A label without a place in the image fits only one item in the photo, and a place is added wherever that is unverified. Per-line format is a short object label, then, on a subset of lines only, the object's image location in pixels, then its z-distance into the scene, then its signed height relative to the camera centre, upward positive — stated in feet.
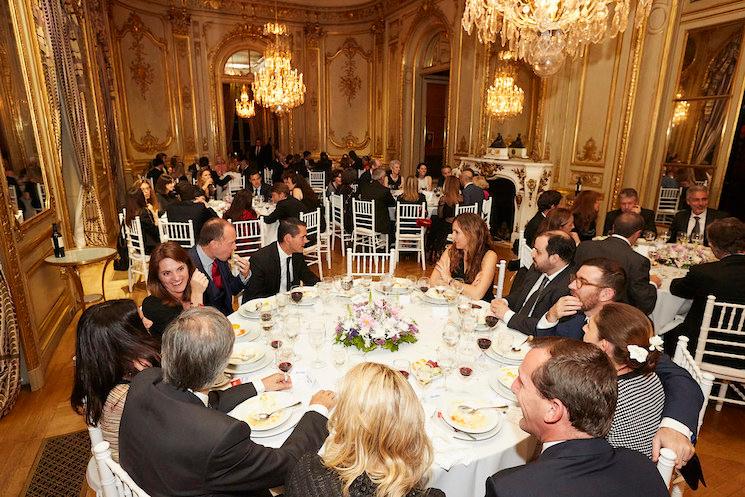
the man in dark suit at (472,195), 20.61 -2.49
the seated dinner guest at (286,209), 17.84 -2.77
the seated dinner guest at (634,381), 5.38 -2.92
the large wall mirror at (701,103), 17.24 +1.63
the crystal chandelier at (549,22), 12.72 +3.57
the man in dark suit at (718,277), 9.26 -2.83
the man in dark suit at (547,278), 8.55 -2.76
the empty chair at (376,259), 10.67 -3.09
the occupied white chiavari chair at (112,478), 4.08 -3.16
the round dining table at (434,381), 5.09 -3.49
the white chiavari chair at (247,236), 16.65 -3.62
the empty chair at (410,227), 20.02 -3.99
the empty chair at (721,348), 8.82 -4.41
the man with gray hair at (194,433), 4.26 -2.90
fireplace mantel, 23.82 -1.98
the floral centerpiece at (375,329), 7.20 -3.15
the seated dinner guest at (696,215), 14.83 -2.46
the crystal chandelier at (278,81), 27.55 +3.70
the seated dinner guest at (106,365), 5.37 -2.76
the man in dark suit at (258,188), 25.23 -2.82
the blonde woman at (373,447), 3.86 -2.74
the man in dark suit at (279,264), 11.05 -3.14
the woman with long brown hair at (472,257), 10.87 -2.91
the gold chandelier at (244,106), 36.42 +2.78
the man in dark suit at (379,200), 20.95 -2.79
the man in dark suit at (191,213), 16.29 -2.73
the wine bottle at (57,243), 12.54 -2.97
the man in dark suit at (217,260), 10.23 -2.86
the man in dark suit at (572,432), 3.85 -2.78
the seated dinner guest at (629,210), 15.33 -2.48
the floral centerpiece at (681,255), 12.24 -3.19
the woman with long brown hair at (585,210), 15.49 -2.37
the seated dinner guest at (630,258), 9.68 -2.65
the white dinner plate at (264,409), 5.47 -3.48
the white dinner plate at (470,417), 5.35 -3.42
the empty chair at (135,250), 16.08 -4.24
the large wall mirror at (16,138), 11.30 +0.00
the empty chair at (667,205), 19.50 -2.75
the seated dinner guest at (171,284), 8.34 -2.90
